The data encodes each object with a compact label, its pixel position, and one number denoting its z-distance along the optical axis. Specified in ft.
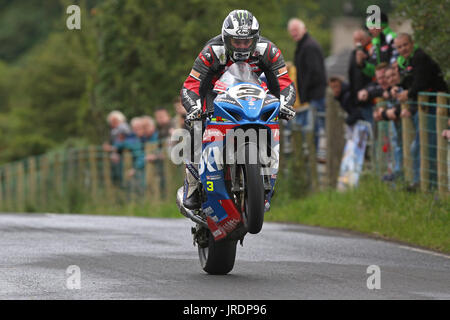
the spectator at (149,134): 78.43
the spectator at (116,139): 80.79
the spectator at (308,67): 63.16
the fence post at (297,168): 65.92
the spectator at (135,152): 80.23
